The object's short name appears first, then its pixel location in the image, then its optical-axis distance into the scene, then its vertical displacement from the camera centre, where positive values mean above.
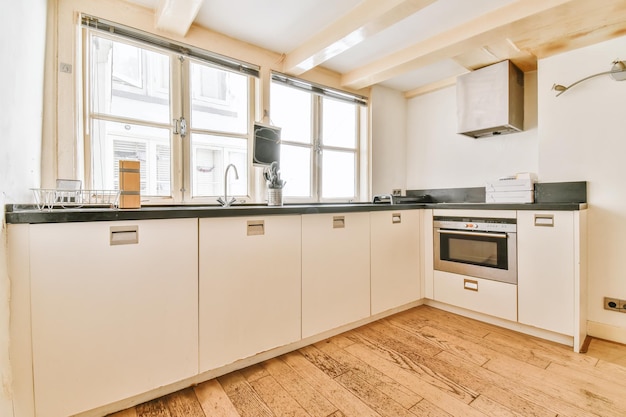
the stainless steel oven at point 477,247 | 2.33 -0.34
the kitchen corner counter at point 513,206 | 2.03 +0.00
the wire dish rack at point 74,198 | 1.57 +0.07
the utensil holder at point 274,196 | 2.46 +0.10
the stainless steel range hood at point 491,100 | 2.73 +1.02
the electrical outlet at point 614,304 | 2.13 -0.71
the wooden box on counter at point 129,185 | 1.51 +0.12
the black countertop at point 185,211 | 1.21 -0.02
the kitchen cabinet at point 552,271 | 2.01 -0.46
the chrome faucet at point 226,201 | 2.38 +0.06
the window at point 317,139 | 3.12 +0.79
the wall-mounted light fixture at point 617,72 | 2.12 +0.97
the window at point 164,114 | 2.13 +0.76
